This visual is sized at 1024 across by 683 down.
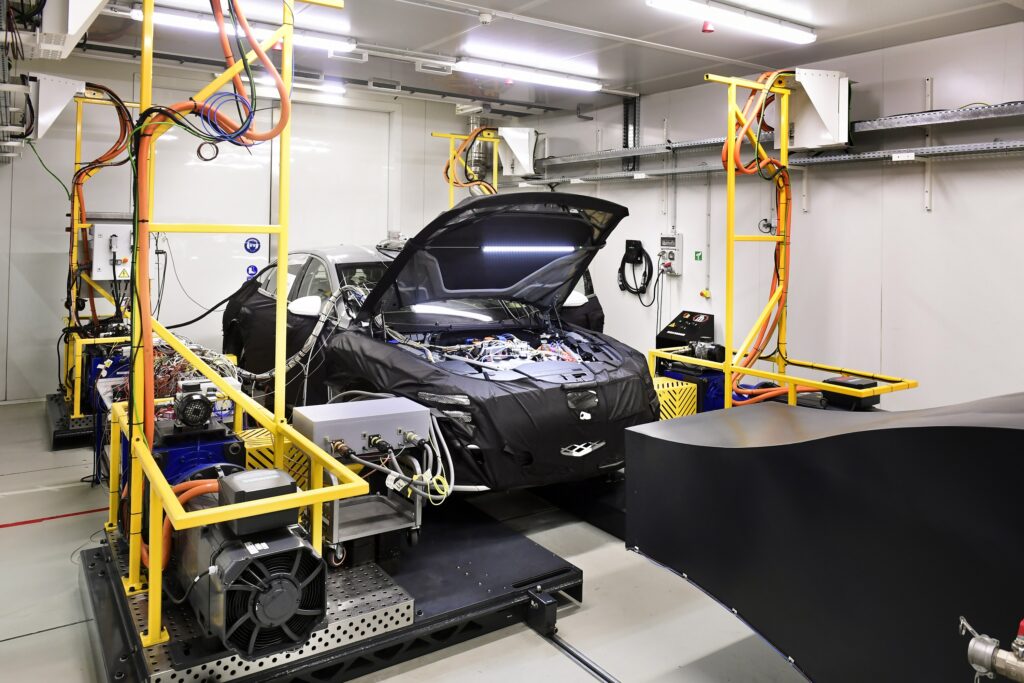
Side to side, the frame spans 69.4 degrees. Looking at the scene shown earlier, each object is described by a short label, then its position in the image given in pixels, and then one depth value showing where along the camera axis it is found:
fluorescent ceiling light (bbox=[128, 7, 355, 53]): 5.66
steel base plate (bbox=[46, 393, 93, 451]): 5.67
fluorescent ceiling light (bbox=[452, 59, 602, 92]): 7.18
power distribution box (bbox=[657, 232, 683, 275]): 8.20
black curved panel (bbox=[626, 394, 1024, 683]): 1.63
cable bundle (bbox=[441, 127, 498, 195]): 8.66
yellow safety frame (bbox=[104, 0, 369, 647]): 2.33
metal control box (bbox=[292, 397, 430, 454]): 2.94
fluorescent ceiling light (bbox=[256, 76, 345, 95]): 8.19
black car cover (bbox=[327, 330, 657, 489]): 3.53
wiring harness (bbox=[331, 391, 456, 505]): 2.92
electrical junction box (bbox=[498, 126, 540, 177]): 9.23
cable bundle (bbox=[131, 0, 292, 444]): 2.45
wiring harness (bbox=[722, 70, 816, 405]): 5.36
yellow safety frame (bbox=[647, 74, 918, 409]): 4.78
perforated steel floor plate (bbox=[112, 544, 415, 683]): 2.40
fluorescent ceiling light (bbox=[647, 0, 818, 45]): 5.03
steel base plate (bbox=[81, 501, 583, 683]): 2.47
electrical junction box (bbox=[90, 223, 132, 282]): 6.56
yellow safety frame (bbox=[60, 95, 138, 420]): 5.71
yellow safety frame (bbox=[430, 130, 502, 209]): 8.71
